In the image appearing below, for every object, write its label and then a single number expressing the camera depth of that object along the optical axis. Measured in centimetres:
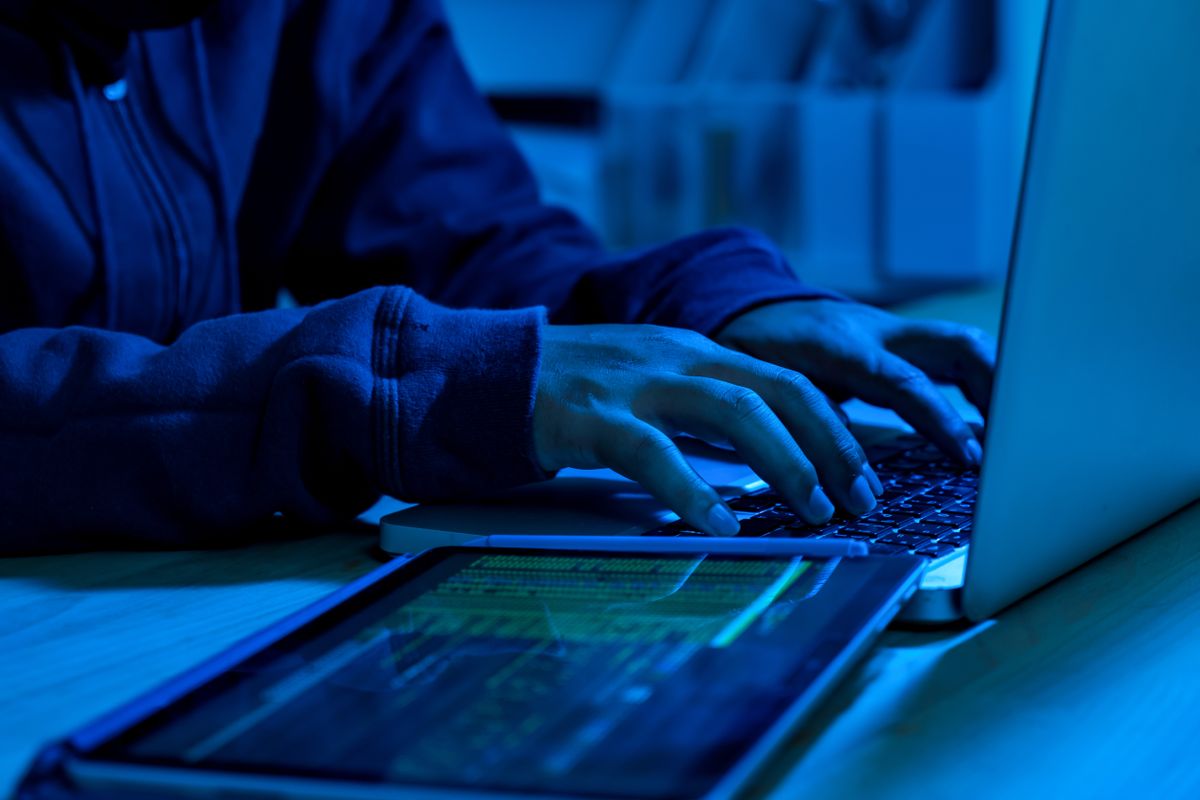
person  126
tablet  98
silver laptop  108
